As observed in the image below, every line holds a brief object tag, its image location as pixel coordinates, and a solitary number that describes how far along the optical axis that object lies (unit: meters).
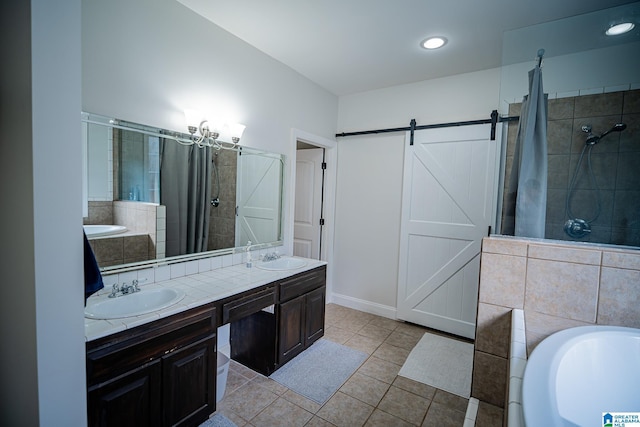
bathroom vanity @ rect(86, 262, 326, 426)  1.24
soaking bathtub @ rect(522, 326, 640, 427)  0.99
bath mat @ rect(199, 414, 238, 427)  1.75
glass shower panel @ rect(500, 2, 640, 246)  1.89
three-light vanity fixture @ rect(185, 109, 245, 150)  2.04
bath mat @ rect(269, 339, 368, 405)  2.12
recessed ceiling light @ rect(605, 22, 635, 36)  1.88
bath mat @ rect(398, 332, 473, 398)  2.24
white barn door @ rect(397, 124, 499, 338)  2.83
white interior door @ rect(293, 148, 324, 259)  3.77
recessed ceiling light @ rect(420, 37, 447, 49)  2.29
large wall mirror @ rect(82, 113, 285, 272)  1.66
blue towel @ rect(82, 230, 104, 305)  1.18
